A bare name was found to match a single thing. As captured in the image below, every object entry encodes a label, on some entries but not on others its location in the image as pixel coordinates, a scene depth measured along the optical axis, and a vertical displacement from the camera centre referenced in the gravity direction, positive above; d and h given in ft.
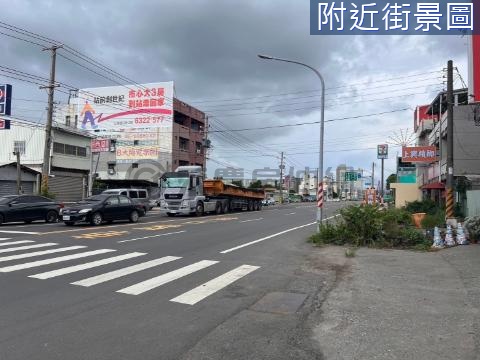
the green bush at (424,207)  113.80 -0.90
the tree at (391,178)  405.96 +20.90
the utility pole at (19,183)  100.61 +1.79
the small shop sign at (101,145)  146.61 +14.96
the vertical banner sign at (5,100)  98.07 +18.69
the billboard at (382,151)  147.84 +15.57
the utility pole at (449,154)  67.77 +7.11
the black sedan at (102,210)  71.36 -2.56
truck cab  108.17 +0.84
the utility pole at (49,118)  96.94 +15.12
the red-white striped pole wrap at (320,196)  65.00 +0.56
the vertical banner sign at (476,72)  54.13 +14.96
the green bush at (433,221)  75.84 -2.85
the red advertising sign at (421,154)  121.90 +12.53
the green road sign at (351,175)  258.37 +14.00
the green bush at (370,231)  53.26 -3.38
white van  106.22 +0.34
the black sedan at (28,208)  72.90 -2.61
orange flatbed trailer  120.57 +2.03
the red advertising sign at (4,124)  102.46 +14.50
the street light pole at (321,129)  65.92 +9.97
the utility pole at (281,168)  290.42 +18.61
